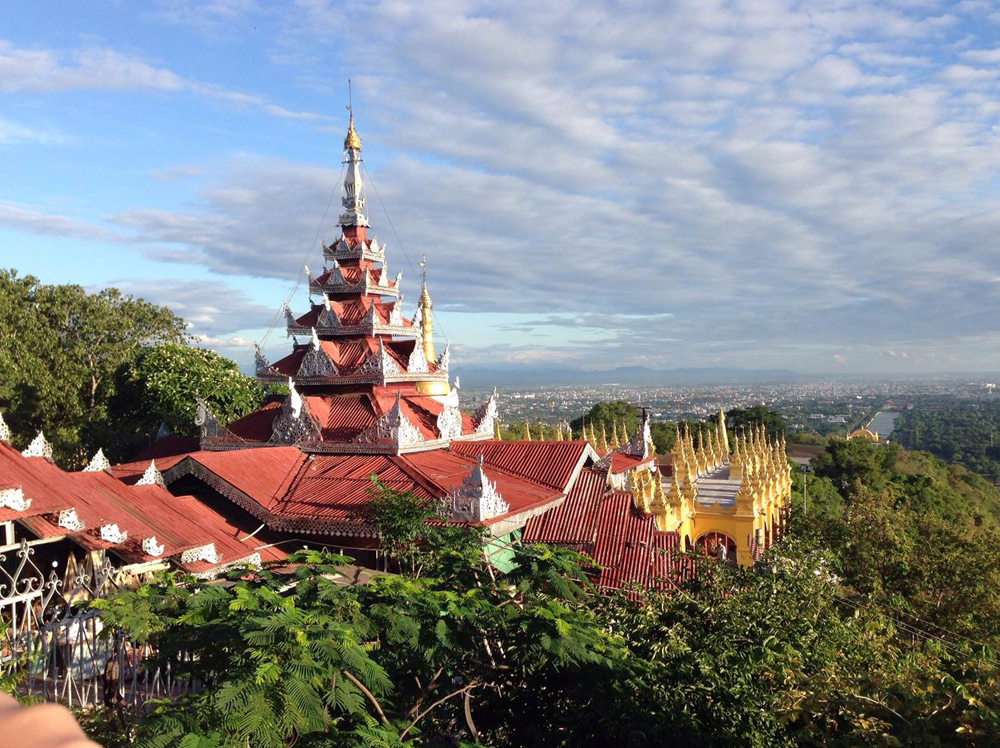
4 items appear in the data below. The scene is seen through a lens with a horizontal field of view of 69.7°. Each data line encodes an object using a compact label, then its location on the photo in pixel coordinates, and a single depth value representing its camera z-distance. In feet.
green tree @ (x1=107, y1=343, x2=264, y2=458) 80.53
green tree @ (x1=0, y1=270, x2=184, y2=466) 85.66
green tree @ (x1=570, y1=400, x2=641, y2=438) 176.96
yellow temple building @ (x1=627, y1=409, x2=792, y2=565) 52.21
